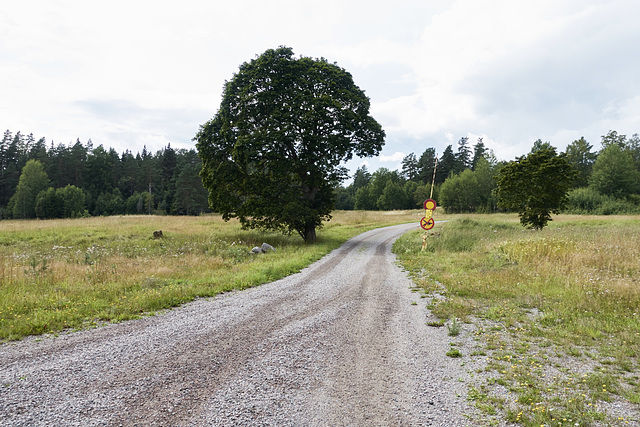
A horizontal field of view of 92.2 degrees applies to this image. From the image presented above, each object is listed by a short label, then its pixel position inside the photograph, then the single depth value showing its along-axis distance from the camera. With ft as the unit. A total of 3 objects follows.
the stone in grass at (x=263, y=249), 58.75
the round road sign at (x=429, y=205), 57.40
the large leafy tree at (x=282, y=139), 68.90
